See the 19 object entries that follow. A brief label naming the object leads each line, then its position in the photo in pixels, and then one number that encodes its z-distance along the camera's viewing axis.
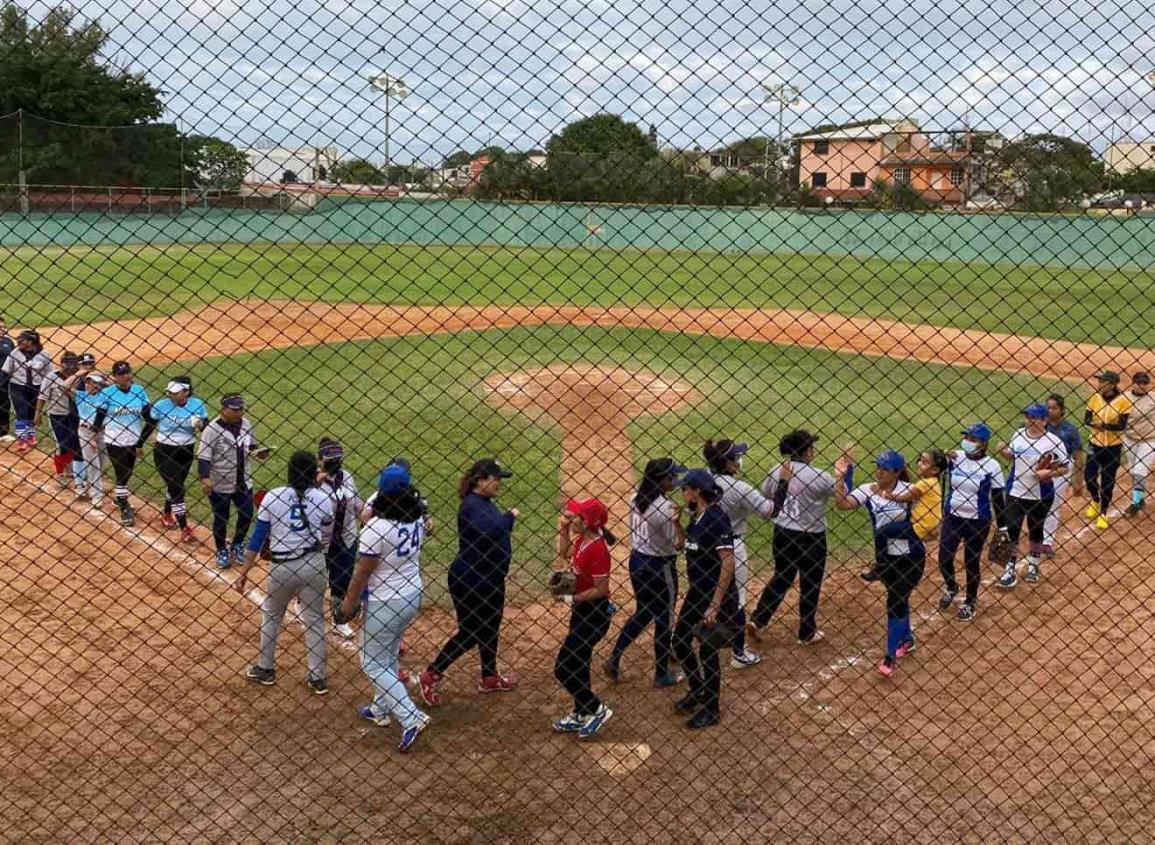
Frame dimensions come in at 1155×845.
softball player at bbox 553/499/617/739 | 7.68
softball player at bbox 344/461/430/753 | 7.39
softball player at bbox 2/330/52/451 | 14.57
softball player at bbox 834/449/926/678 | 8.57
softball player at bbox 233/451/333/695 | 8.08
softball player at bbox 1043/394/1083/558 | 11.02
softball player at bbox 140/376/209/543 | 11.55
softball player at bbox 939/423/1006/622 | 9.61
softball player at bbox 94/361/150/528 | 11.94
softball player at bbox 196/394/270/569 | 10.75
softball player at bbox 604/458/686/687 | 8.08
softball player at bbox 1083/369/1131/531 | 12.06
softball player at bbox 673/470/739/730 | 7.49
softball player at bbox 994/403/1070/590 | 10.45
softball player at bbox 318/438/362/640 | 8.54
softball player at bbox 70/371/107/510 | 12.41
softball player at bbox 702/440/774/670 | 8.16
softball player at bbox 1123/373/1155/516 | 12.25
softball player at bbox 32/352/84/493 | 13.27
